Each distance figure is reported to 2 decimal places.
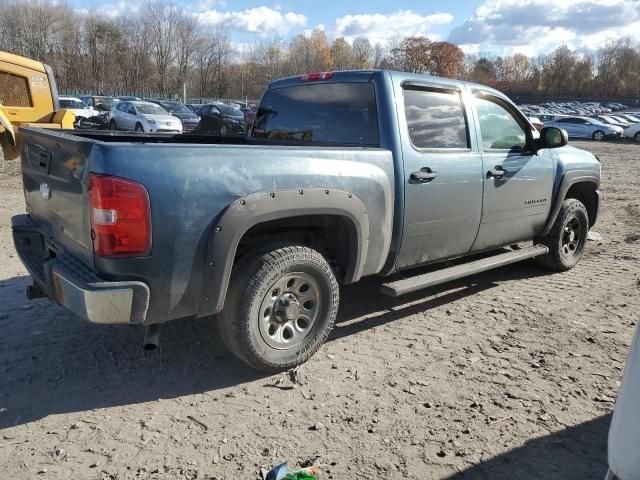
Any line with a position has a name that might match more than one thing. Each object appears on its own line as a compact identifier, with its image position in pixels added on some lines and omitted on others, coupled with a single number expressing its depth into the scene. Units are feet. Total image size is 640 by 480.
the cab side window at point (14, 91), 41.45
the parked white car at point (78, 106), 95.96
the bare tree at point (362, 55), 320.91
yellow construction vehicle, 40.37
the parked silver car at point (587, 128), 108.27
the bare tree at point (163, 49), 244.83
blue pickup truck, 9.29
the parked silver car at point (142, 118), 73.41
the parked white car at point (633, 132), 105.15
